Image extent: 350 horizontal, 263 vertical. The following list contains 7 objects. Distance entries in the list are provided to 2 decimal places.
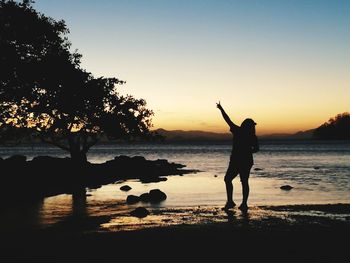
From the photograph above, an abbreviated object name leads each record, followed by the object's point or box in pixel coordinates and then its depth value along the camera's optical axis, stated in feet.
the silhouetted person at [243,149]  48.42
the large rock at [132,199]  67.33
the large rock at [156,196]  69.82
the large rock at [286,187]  89.73
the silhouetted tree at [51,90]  92.84
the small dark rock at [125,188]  92.81
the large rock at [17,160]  118.68
